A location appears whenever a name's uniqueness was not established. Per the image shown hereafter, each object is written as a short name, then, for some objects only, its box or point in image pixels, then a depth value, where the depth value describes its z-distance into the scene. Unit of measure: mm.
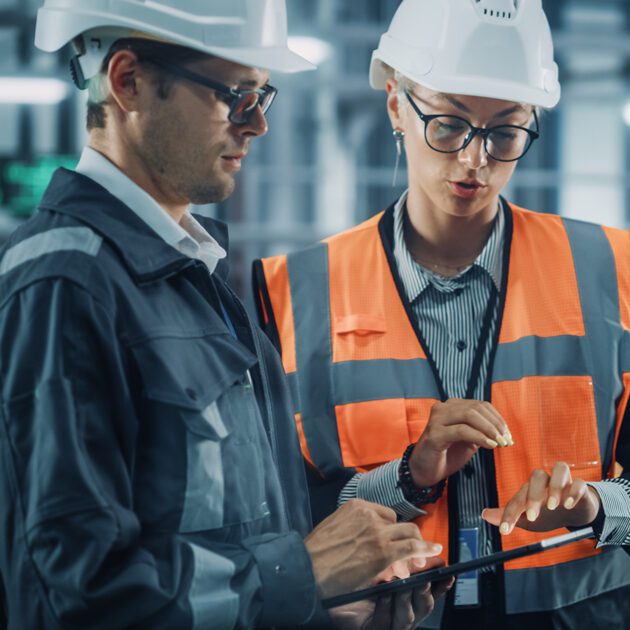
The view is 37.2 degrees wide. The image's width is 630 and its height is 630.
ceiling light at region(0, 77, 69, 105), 8078
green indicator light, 8008
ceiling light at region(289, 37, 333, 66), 7685
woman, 1980
